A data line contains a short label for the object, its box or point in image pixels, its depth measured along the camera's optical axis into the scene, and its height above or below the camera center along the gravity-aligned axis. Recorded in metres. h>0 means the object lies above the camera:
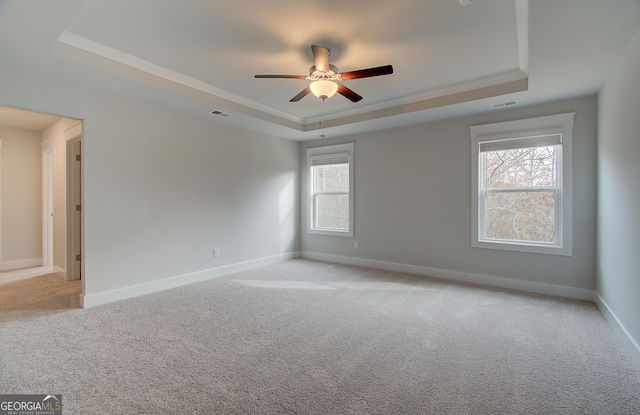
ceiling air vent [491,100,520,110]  3.74 +1.31
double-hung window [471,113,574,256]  3.68 +0.26
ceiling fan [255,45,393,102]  2.60 +1.21
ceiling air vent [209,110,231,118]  4.20 +1.32
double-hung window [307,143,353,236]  5.66 +0.30
